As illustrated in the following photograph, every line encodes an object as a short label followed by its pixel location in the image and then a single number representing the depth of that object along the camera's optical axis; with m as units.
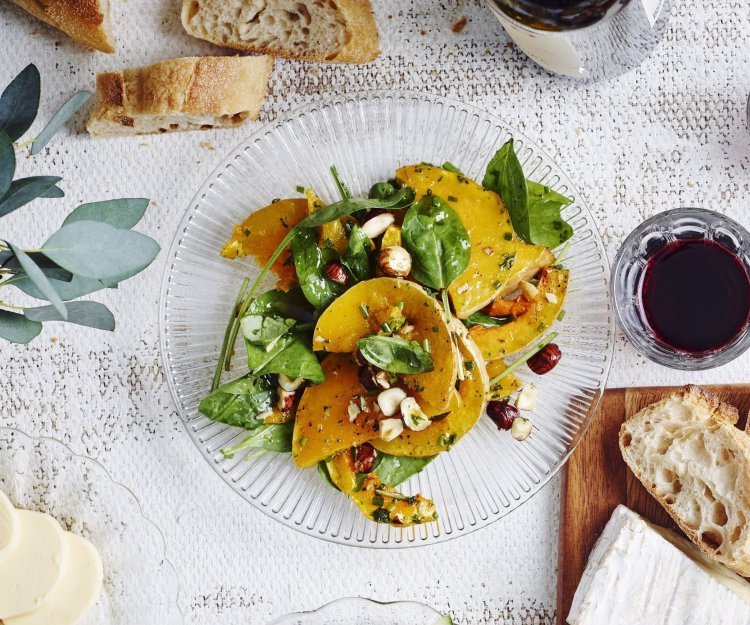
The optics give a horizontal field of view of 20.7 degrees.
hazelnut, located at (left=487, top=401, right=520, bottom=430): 1.01
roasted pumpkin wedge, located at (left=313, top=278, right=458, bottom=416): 0.96
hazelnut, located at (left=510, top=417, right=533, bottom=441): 1.02
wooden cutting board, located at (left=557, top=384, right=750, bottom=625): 1.04
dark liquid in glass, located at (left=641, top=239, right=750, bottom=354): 1.01
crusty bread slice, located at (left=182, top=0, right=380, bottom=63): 1.03
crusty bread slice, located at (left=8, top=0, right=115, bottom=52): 1.02
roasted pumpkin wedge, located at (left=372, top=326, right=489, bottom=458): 0.97
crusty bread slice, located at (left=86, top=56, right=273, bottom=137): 1.02
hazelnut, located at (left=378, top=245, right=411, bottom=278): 0.97
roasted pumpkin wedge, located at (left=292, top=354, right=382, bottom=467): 0.98
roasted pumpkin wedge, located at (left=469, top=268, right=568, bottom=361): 1.00
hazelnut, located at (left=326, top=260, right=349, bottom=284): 0.98
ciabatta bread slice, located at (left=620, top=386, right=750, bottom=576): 1.02
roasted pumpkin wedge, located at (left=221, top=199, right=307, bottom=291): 1.00
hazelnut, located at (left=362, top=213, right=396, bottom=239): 0.98
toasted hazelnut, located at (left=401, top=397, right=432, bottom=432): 0.97
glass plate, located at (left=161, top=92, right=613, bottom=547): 1.02
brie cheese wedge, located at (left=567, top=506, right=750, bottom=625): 1.02
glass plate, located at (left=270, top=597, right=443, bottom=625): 1.03
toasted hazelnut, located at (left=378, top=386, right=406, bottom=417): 0.97
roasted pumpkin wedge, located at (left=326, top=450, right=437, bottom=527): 1.00
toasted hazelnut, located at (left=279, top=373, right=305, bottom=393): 1.00
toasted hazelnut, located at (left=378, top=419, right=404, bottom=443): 0.98
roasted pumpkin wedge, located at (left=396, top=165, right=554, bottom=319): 0.98
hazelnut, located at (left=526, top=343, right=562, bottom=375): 1.01
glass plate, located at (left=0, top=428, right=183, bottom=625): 1.03
